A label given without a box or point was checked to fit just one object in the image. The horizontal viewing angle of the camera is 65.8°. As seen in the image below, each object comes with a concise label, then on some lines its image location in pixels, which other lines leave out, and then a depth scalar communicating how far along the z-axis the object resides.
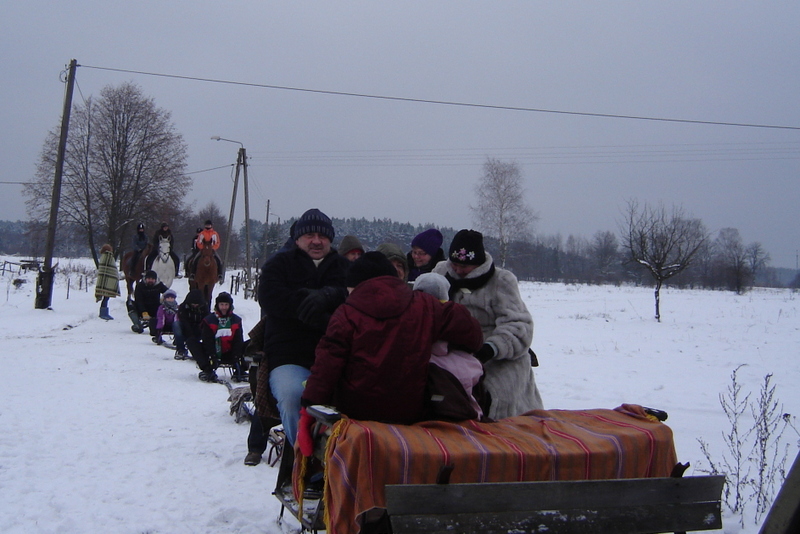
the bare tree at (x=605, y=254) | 71.19
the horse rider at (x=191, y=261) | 13.51
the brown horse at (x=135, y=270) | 14.33
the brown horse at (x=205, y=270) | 13.38
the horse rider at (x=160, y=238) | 14.08
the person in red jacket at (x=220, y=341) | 8.58
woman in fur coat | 3.71
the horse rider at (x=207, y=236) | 13.54
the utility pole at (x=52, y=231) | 16.27
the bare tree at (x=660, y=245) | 20.77
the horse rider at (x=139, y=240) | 15.36
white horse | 14.09
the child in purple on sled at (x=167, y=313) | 11.97
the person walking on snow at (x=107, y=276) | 14.95
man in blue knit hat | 3.58
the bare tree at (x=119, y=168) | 31.62
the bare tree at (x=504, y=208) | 39.06
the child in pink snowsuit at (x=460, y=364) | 3.12
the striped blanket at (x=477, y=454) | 2.36
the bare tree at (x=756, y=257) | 64.00
